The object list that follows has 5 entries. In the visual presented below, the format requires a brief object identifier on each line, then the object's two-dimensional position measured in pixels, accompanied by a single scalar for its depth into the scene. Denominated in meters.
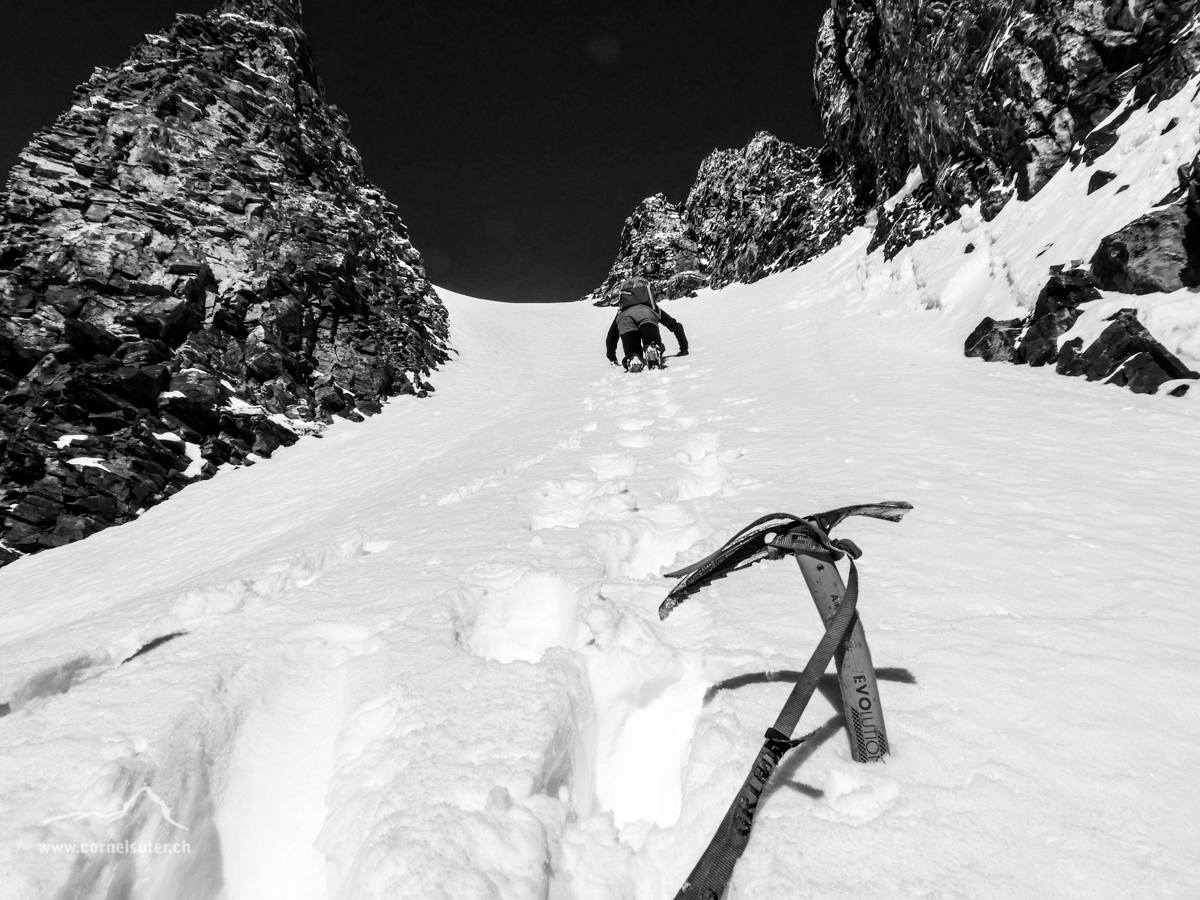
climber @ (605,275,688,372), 13.37
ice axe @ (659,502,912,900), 1.32
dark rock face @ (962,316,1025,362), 8.16
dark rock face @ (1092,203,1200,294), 6.18
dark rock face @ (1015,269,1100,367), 7.25
